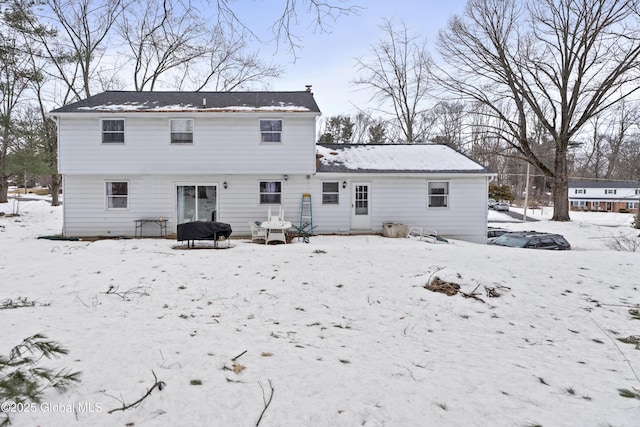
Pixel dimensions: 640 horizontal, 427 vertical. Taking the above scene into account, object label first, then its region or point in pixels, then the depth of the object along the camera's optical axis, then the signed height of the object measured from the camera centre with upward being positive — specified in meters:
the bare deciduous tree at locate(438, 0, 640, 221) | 19.23 +9.14
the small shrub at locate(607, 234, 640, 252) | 12.20 -1.56
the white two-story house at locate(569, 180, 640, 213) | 46.41 +1.69
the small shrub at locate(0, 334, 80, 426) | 2.43 -1.46
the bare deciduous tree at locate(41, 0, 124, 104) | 15.93 +9.34
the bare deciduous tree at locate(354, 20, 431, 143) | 26.01 +11.40
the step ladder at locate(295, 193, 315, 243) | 13.31 -0.37
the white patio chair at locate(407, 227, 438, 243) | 12.90 -1.16
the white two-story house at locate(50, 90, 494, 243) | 12.61 +1.15
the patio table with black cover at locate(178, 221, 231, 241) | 9.95 -0.86
